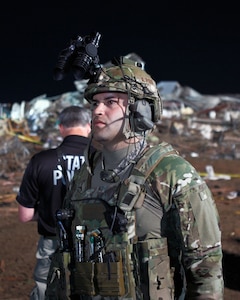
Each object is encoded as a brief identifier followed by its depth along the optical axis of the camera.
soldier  2.12
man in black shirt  3.72
